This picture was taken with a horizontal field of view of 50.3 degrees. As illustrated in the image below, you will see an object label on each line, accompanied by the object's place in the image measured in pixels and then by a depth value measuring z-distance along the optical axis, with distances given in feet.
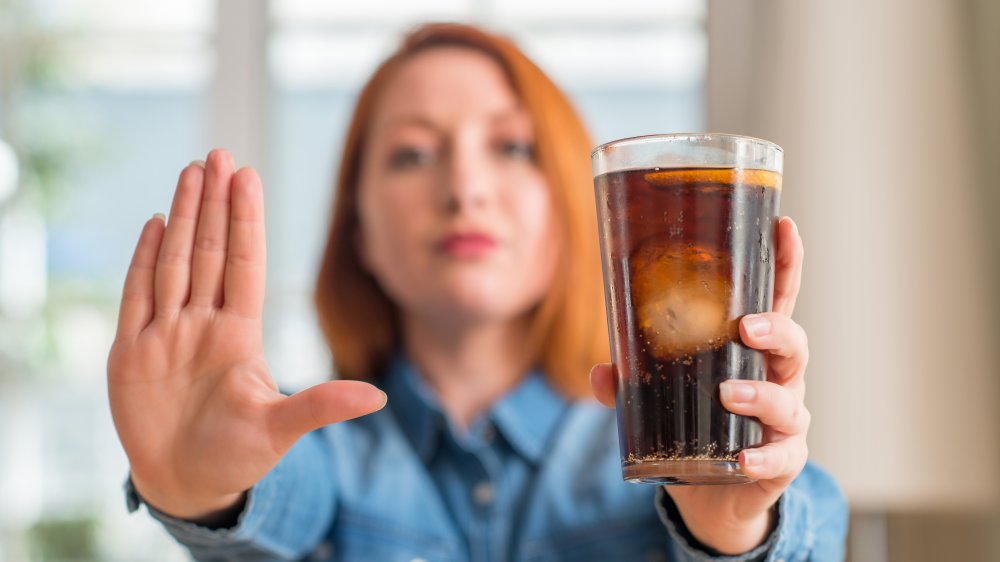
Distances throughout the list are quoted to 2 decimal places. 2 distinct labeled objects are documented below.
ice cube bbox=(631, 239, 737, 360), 3.02
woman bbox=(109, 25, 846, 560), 3.62
